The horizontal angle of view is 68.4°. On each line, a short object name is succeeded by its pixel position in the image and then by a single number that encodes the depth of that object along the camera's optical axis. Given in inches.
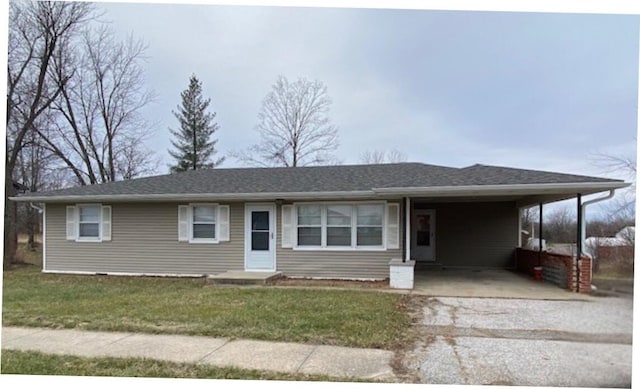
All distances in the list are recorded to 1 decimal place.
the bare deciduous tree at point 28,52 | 686.5
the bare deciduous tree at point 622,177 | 615.8
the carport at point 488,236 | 366.9
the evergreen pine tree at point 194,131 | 1254.9
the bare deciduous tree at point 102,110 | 967.6
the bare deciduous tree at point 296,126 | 1156.5
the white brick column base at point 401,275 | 394.9
